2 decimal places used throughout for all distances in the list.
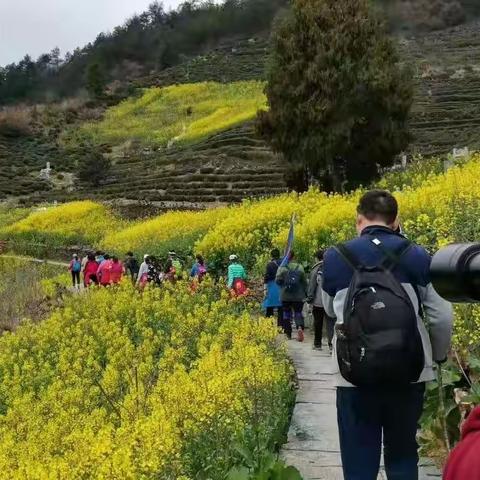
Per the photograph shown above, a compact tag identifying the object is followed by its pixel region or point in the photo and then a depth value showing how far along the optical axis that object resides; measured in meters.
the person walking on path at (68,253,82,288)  21.17
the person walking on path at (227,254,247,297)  12.01
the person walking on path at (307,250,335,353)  9.63
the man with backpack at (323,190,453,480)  3.32
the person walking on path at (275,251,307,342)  10.53
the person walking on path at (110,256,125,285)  16.28
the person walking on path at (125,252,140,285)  19.01
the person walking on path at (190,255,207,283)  14.10
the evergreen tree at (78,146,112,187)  49.81
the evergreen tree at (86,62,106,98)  79.88
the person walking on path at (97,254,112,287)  16.41
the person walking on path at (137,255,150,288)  14.82
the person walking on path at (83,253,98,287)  18.06
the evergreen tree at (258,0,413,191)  20.97
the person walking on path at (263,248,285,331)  11.13
